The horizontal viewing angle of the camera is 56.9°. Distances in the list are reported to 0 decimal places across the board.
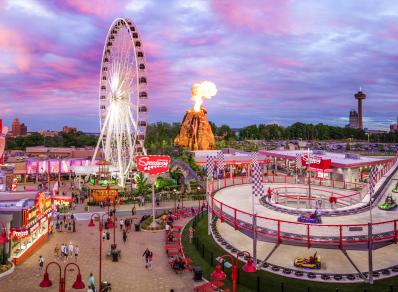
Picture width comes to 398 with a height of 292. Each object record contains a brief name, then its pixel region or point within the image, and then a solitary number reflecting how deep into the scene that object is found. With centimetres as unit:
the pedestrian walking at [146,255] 2510
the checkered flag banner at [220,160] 4019
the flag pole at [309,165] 3034
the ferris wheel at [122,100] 5169
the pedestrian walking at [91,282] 2053
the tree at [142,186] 5159
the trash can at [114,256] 2621
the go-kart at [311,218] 2297
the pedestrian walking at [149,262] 2480
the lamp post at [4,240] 2348
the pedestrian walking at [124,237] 3101
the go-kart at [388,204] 2677
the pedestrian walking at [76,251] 2706
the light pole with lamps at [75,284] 1509
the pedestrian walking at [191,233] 3094
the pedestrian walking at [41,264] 2467
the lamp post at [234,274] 1511
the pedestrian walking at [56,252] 2756
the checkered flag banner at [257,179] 2697
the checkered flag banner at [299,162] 4172
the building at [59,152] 9262
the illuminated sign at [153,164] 3497
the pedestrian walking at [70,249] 2725
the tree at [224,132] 17515
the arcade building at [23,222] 2606
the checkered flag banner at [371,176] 2603
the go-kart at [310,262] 2331
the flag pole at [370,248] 1984
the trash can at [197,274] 2264
